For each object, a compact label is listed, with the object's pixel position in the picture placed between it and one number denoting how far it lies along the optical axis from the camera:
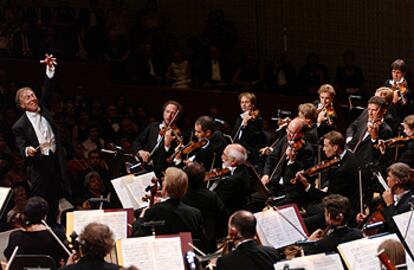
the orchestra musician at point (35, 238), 8.88
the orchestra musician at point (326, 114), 12.49
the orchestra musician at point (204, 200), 10.21
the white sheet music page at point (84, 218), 9.41
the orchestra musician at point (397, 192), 9.63
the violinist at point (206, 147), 11.89
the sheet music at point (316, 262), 8.14
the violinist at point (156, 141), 12.05
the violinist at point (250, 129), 12.61
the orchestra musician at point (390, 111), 12.05
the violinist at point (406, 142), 11.41
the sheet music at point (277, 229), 9.48
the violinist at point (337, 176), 10.81
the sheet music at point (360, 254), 8.44
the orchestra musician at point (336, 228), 8.95
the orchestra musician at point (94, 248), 7.82
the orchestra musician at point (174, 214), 9.44
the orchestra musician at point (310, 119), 12.00
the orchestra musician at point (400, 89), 12.52
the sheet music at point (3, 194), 9.49
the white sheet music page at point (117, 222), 9.49
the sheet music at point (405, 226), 9.00
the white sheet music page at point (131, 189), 10.73
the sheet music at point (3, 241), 10.93
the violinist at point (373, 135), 11.47
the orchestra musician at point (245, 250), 8.34
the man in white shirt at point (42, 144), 11.41
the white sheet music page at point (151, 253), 8.39
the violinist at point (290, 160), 11.31
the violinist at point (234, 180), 10.88
